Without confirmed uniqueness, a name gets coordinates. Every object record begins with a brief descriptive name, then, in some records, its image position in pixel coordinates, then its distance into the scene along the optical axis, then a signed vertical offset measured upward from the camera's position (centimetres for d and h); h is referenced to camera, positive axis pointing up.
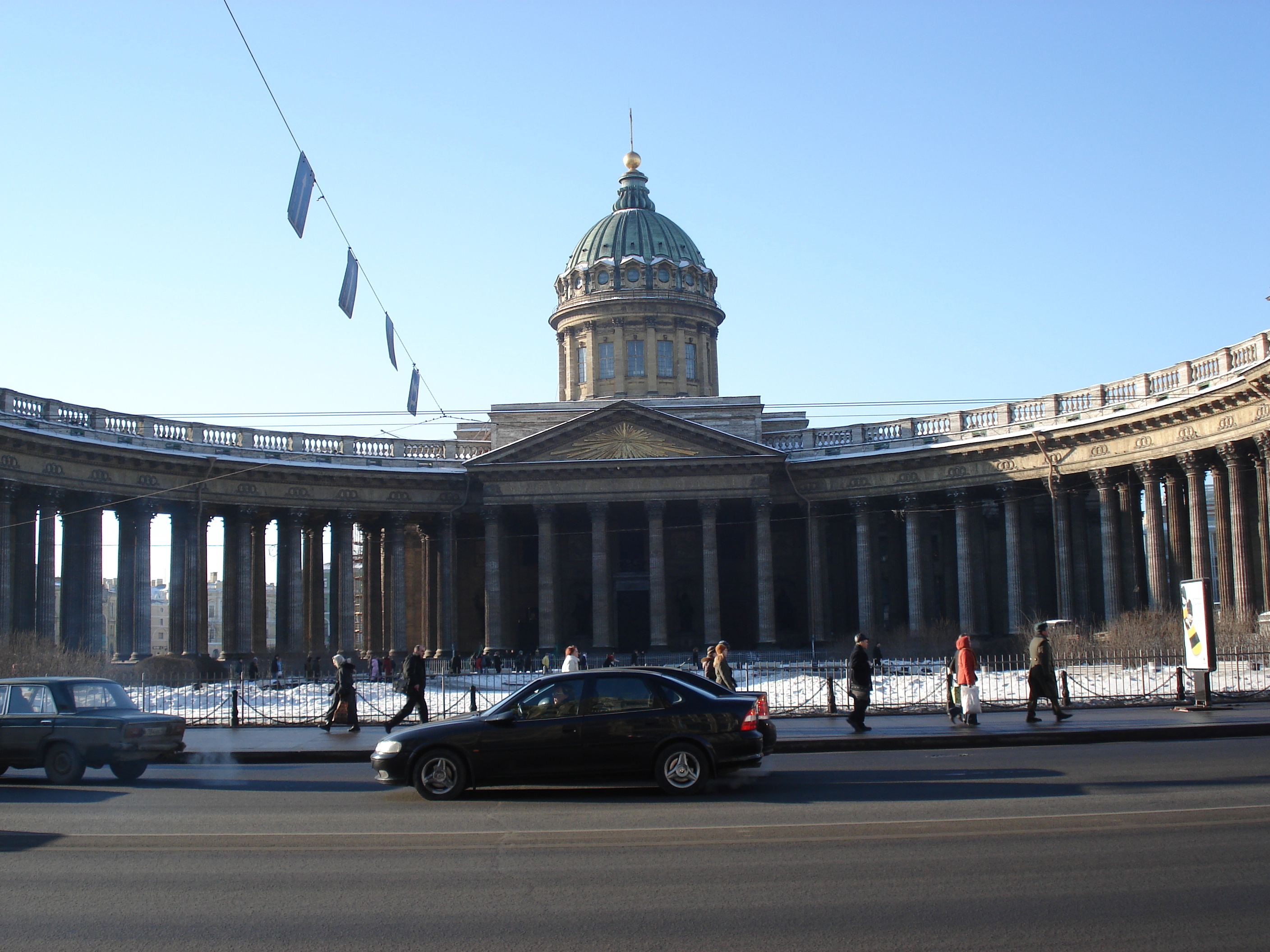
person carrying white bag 2442 -152
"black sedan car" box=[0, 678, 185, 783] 1925 -161
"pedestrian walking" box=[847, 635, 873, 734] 2405 -149
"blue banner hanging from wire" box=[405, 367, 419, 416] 4169 +702
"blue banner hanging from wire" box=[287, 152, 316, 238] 2352 +776
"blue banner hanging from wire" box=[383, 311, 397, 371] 3388 +741
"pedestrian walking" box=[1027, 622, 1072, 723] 2467 -146
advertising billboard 2697 -70
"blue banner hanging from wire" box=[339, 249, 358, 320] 2822 +716
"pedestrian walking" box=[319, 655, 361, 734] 2764 -175
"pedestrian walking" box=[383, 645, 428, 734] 2609 -150
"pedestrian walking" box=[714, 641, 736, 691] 2617 -126
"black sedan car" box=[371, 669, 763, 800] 1623 -166
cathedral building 4988 +430
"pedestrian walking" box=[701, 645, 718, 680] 2800 -128
